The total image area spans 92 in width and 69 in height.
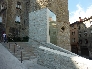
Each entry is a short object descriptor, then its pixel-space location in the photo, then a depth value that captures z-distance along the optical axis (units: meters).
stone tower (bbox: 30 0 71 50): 9.39
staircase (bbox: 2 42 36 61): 6.12
